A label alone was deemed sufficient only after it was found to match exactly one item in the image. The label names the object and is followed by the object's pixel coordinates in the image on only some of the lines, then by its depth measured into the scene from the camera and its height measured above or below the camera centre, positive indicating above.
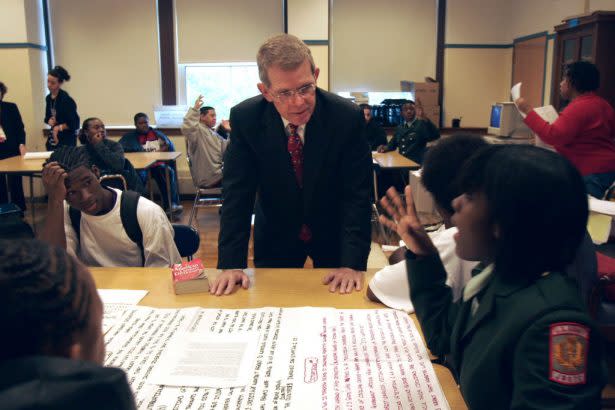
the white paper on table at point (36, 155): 5.47 -0.57
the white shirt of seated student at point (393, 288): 1.35 -0.47
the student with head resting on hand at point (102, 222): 1.91 -0.43
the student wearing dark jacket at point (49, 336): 0.45 -0.21
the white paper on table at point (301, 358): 0.94 -0.51
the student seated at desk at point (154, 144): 6.26 -0.54
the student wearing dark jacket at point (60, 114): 5.83 -0.18
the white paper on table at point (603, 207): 1.99 -0.40
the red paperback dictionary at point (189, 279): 1.47 -0.48
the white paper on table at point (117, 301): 1.30 -0.52
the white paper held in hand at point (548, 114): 3.89 -0.12
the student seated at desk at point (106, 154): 4.52 -0.47
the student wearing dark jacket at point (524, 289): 0.74 -0.28
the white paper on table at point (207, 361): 0.99 -0.50
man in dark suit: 1.66 -0.23
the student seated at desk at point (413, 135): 6.39 -0.44
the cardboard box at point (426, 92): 7.21 +0.06
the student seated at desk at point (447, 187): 1.33 -0.22
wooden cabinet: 4.69 +0.47
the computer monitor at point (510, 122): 6.48 -0.30
